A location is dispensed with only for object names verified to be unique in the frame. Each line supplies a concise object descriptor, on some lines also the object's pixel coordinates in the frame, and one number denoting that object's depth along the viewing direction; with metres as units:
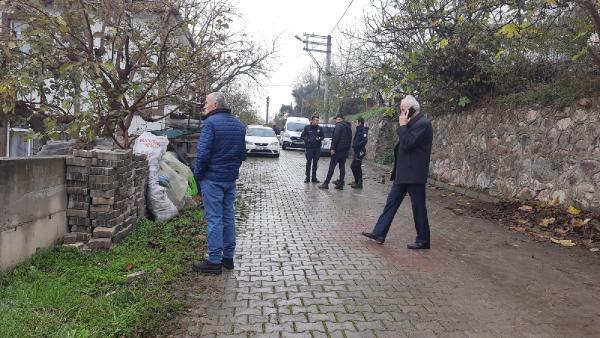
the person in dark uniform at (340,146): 11.91
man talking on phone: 6.07
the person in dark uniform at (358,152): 12.17
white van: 27.17
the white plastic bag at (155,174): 7.26
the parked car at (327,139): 24.08
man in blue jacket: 4.96
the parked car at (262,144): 21.11
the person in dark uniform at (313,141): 12.94
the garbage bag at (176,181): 7.82
